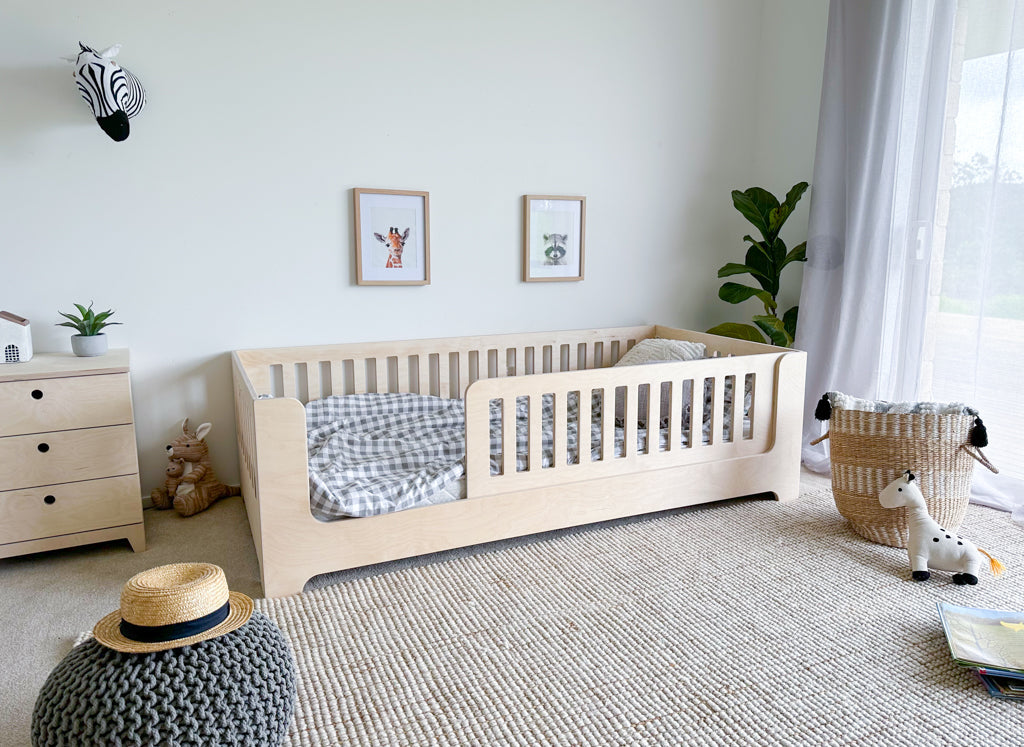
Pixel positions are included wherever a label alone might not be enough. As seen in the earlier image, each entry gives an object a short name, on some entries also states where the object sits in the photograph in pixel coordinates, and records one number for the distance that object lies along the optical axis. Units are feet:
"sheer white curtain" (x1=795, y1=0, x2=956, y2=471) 8.91
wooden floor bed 6.40
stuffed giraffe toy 6.74
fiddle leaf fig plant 10.53
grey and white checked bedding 6.77
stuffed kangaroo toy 8.38
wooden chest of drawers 6.82
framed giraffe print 9.23
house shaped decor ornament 7.12
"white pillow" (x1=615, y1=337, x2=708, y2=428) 9.25
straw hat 3.99
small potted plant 7.48
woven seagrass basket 7.38
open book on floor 5.11
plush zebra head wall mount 7.29
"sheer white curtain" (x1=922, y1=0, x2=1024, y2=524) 8.14
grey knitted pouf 3.74
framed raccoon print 10.32
